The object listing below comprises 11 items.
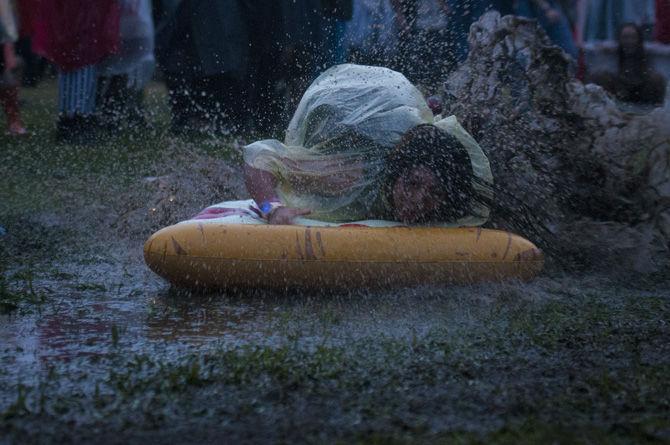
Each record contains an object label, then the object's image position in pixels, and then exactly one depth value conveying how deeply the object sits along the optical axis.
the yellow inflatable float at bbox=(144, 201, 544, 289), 10.15
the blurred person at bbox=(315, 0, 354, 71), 20.00
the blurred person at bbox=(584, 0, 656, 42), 18.33
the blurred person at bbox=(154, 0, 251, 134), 20.77
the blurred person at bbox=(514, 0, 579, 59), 18.05
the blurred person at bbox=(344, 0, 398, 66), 17.37
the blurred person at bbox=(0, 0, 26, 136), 21.02
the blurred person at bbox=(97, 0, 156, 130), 20.98
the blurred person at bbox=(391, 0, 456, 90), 16.06
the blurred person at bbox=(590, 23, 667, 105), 17.89
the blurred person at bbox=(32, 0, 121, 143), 20.45
